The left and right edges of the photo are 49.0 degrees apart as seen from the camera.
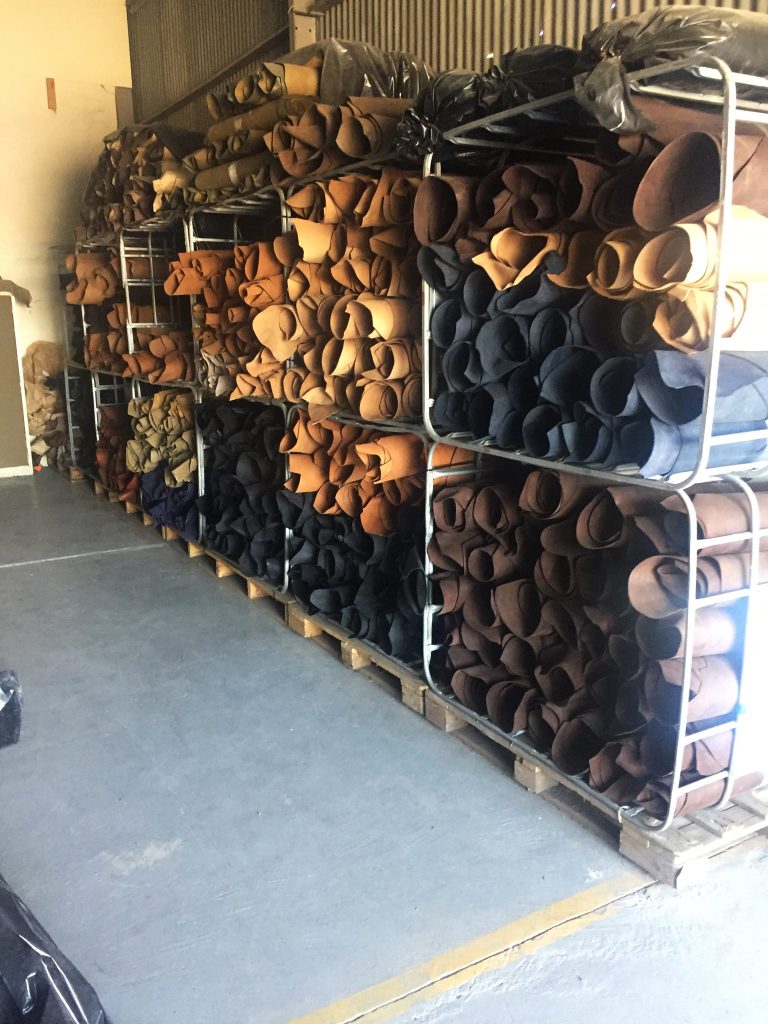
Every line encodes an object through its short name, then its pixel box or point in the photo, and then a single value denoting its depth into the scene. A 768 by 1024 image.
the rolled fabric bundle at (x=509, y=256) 2.68
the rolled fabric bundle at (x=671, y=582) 2.36
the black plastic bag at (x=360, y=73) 4.23
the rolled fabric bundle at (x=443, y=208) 2.92
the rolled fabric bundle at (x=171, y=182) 5.48
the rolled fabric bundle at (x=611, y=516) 2.52
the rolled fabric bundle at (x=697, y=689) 2.40
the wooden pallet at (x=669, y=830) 2.41
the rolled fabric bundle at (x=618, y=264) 2.28
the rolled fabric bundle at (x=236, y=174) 4.34
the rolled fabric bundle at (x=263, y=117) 4.11
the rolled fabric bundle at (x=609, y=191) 2.40
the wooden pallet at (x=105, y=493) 7.15
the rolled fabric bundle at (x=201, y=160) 4.91
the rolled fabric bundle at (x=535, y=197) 2.64
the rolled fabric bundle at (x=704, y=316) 2.15
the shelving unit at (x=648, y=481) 2.04
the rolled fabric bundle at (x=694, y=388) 2.20
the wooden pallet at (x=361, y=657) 3.48
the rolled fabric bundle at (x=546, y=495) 2.73
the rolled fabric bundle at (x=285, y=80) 4.23
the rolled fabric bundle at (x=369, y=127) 3.46
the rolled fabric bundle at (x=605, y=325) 2.39
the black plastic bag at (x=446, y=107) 2.66
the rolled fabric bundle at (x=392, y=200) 3.24
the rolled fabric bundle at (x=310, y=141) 3.67
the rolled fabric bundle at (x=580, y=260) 2.55
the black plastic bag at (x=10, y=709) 2.88
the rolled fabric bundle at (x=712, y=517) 2.36
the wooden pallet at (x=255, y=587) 4.50
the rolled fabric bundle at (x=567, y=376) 2.57
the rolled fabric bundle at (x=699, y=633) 2.36
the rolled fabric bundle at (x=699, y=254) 2.09
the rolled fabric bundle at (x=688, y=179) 2.21
